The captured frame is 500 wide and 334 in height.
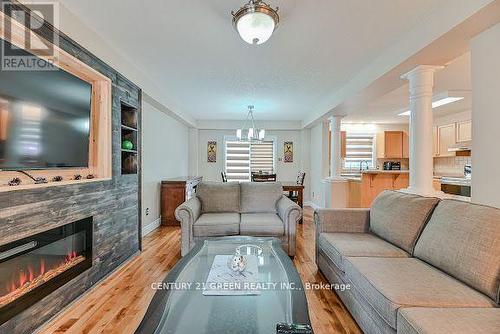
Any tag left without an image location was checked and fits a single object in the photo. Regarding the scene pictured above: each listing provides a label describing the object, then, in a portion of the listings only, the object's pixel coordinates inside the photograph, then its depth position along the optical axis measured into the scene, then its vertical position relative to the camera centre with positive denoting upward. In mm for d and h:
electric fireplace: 1668 -756
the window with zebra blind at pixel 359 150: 7898 +541
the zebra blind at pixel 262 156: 7824 +337
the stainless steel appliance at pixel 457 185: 4691 -329
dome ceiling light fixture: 1858 +1080
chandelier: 5544 +1088
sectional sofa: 1289 -693
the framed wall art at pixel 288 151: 7762 +488
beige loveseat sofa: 3146 -635
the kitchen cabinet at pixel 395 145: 7555 +670
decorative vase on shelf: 3249 +272
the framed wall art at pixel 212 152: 7758 +444
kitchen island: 5078 -300
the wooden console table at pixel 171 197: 5000 -594
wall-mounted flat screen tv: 1675 +348
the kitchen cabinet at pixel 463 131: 5738 +843
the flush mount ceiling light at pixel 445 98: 4438 +1243
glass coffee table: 1302 -798
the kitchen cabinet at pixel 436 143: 6677 +653
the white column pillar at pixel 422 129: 2787 +426
